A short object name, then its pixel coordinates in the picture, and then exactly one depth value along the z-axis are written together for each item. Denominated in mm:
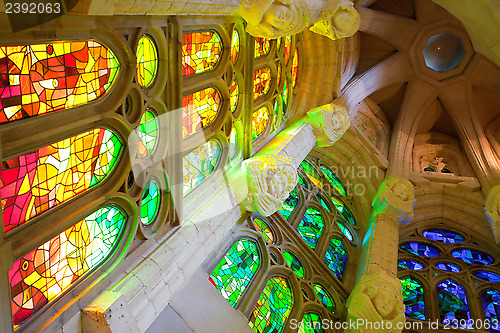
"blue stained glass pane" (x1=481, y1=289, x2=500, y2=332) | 7297
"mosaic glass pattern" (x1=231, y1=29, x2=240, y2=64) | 5673
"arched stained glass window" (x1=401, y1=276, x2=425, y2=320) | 7621
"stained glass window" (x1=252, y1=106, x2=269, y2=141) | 6723
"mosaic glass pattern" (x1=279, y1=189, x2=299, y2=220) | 7408
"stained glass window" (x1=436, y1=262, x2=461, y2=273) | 8445
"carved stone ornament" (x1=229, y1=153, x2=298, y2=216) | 5328
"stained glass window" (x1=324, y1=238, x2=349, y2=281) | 7352
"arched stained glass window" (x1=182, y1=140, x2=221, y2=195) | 4887
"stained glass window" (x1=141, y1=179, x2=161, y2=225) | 4125
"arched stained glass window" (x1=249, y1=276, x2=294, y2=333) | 5381
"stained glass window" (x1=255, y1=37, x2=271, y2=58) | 6518
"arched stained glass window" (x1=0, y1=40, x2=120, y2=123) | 2801
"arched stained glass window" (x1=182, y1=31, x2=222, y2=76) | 4801
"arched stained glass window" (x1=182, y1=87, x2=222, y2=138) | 4848
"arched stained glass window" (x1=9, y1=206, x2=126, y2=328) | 2938
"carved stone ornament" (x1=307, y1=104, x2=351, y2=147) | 7332
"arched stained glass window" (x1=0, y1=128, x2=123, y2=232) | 2859
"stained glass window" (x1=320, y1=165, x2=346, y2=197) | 9124
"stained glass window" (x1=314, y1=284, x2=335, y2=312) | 6480
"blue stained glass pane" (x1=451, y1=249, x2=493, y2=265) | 8680
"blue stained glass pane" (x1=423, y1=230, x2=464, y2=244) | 9344
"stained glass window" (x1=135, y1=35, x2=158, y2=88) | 3969
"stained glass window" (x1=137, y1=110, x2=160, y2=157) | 4059
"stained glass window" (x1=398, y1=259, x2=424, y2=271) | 8625
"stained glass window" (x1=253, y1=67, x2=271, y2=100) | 6648
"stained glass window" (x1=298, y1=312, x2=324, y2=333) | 5873
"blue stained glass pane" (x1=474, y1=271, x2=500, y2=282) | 8180
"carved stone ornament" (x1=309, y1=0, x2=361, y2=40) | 6469
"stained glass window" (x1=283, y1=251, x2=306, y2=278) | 6469
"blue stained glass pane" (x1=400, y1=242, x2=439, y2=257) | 9016
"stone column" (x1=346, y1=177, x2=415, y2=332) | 5625
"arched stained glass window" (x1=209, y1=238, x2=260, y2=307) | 5207
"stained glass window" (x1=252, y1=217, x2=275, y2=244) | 6276
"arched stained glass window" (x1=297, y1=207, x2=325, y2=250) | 7430
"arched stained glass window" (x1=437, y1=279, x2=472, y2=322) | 7456
